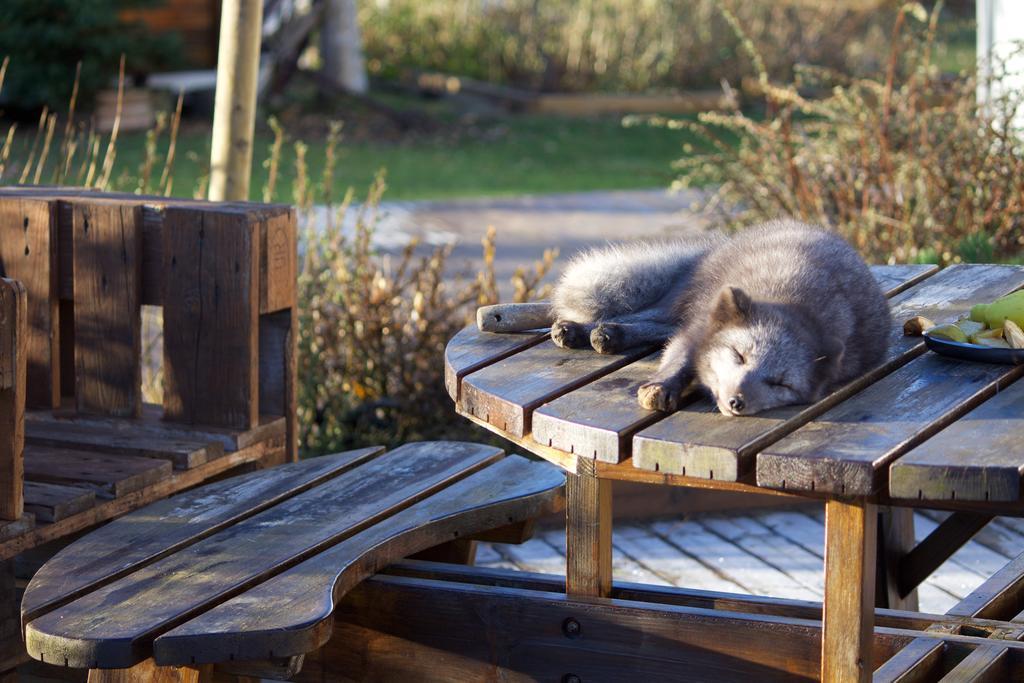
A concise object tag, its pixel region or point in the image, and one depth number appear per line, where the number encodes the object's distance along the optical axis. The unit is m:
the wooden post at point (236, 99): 8.36
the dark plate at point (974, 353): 4.95
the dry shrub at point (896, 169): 10.77
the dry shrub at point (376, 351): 9.66
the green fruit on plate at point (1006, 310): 5.25
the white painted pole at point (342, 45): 30.97
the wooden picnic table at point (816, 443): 4.01
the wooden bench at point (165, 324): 6.61
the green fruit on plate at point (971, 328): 5.40
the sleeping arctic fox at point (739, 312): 4.64
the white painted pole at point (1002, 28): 14.97
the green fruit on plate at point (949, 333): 5.20
